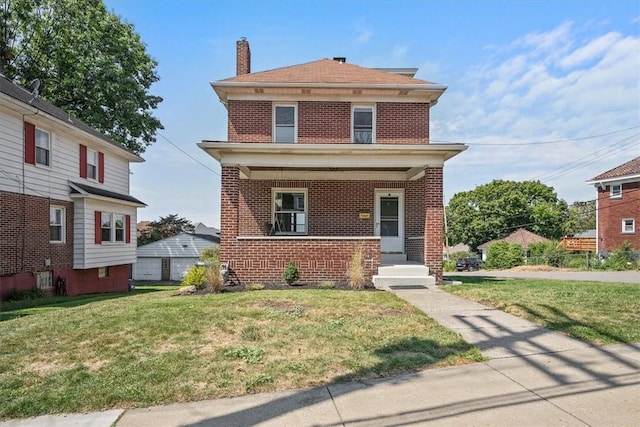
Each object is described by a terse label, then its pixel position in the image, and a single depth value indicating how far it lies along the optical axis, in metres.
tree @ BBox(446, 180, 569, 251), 55.06
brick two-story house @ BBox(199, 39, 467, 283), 13.66
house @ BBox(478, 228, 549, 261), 48.62
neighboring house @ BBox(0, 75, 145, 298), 13.86
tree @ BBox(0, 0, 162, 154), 23.22
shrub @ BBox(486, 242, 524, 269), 31.25
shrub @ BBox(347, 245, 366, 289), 10.11
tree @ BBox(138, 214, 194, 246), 38.50
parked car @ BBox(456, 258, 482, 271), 38.75
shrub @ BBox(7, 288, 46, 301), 13.87
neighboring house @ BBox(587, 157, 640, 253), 30.62
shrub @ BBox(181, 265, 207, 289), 10.26
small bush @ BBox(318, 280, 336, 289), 10.18
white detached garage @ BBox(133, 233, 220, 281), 33.38
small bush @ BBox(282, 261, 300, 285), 10.65
